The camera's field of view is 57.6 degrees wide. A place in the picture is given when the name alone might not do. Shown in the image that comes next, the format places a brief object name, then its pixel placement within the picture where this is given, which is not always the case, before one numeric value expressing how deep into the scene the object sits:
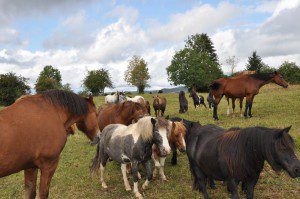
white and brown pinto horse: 7.62
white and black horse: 6.80
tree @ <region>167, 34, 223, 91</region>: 72.56
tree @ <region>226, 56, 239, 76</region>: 95.81
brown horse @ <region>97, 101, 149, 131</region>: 10.35
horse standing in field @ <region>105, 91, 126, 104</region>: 21.26
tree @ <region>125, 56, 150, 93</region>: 81.12
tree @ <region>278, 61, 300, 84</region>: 71.89
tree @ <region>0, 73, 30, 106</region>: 57.65
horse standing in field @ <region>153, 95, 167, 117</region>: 22.25
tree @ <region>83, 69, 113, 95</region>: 87.19
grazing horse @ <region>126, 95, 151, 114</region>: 14.18
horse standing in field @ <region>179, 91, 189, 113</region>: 23.70
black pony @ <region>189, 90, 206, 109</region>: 27.16
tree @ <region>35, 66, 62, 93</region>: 88.19
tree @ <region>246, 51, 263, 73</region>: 79.24
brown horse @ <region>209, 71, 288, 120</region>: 17.42
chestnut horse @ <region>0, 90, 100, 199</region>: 4.87
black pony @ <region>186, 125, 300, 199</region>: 4.49
